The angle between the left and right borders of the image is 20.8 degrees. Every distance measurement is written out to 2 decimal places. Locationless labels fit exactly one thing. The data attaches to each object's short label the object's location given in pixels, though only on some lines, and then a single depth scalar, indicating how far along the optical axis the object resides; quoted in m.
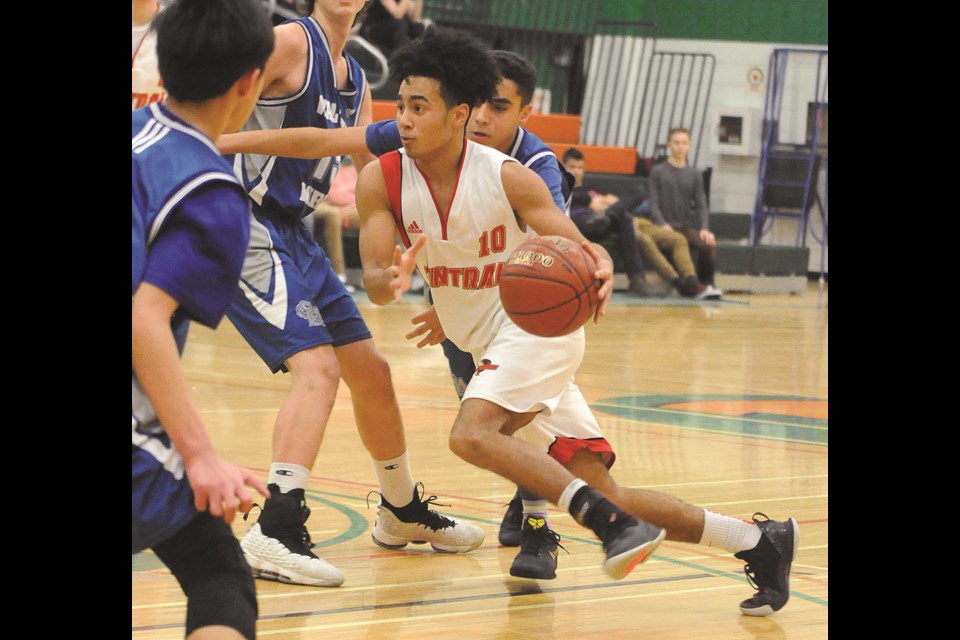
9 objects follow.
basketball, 6.94
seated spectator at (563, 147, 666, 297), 27.71
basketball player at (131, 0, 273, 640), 4.26
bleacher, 31.62
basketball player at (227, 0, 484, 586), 7.65
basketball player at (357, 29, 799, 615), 7.11
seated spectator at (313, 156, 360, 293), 25.45
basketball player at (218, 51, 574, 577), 7.82
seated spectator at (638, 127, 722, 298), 29.79
